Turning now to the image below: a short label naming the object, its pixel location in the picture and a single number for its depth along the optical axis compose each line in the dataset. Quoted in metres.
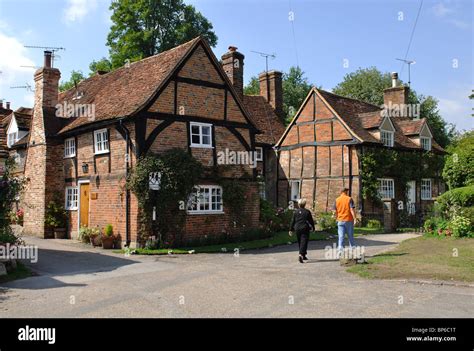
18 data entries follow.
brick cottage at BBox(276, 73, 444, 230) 25.47
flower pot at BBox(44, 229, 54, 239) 20.61
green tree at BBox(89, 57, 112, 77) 37.56
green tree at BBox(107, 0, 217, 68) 35.28
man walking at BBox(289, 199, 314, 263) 12.95
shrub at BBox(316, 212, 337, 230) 22.14
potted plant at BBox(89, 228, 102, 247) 17.27
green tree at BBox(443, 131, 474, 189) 19.94
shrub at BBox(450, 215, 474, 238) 16.25
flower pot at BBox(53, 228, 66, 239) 20.61
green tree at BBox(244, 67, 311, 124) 44.20
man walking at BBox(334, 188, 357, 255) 12.42
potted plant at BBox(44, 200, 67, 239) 20.62
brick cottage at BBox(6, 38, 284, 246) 17.00
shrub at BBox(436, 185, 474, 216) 17.22
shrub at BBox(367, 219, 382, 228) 24.39
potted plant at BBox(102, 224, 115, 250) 16.80
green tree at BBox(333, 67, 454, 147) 44.60
